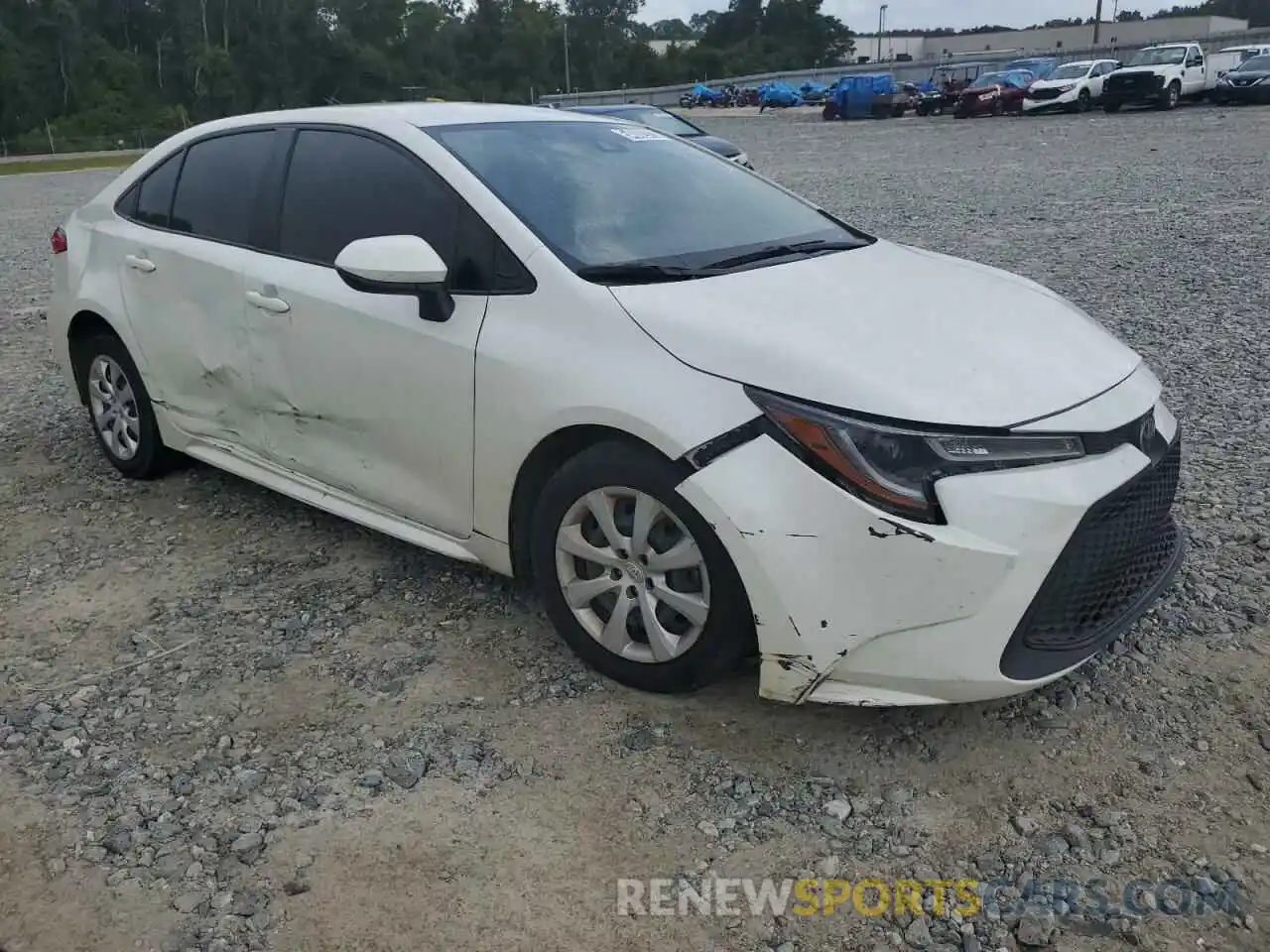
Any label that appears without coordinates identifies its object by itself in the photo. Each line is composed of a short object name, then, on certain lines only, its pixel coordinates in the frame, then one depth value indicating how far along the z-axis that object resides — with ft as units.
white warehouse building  313.59
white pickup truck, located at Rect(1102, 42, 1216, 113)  99.30
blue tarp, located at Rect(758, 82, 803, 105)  188.03
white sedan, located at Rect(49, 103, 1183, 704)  8.86
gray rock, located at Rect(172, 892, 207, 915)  8.20
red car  114.01
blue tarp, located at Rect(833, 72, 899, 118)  134.92
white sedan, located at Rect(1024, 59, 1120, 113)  105.20
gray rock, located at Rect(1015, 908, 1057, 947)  7.78
